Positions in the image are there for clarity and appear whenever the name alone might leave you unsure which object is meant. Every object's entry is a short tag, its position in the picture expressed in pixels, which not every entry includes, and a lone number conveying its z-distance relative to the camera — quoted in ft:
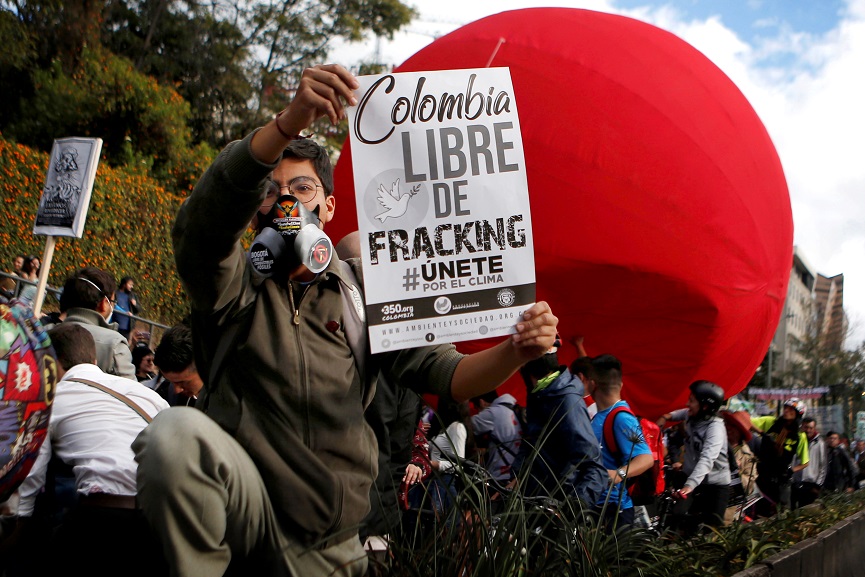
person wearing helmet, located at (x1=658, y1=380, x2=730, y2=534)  24.62
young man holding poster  6.71
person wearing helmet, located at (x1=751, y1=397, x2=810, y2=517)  35.68
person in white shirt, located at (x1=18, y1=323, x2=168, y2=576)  11.43
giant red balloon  22.90
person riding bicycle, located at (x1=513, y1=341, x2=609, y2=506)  16.49
